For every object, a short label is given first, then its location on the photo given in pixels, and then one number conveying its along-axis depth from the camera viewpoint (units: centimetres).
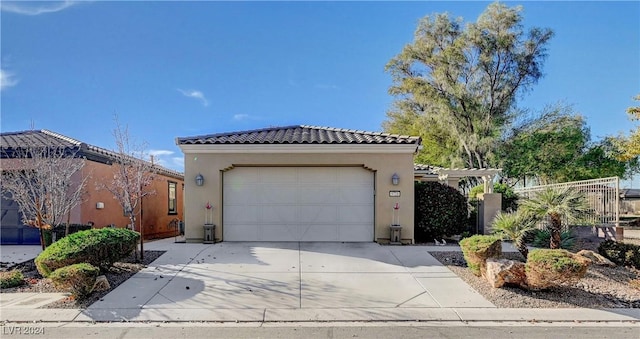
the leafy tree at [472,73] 2123
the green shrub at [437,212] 1175
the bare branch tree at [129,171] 889
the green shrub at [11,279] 676
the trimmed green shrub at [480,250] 713
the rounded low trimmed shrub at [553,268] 608
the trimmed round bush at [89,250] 645
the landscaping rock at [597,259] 844
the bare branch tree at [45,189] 824
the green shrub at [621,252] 830
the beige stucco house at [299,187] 1121
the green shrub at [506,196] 1419
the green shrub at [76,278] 583
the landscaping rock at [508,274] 655
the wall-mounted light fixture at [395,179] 1117
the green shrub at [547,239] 929
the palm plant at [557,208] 776
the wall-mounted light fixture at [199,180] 1114
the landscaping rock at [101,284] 640
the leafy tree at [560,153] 1994
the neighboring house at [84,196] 1138
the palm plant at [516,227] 762
